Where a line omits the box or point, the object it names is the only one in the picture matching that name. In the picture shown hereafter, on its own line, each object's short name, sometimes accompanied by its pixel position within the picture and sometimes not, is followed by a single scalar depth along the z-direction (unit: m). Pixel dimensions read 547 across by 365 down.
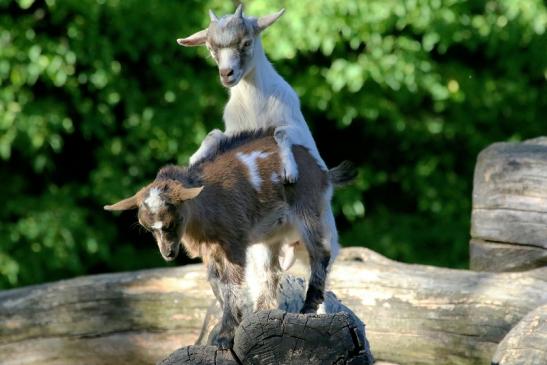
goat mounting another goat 11.20
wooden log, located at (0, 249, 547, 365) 13.55
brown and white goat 9.86
